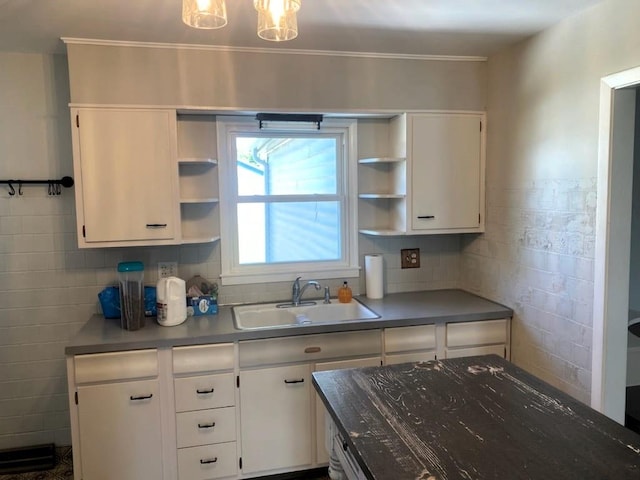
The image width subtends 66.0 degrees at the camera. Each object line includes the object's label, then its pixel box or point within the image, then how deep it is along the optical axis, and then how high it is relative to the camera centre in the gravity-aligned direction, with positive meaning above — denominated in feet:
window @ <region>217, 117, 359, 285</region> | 10.02 +0.11
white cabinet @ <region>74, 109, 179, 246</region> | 8.47 +0.63
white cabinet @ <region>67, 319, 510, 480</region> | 7.90 -3.26
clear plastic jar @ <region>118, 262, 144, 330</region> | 8.46 -1.48
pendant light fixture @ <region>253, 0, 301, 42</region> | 4.53 +1.77
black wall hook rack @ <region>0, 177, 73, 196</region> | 9.20 +0.53
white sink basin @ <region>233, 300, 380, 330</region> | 9.79 -2.15
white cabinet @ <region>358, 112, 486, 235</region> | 9.83 +0.64
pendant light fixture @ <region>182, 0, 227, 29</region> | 4.38 +1.75
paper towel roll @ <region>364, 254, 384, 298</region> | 10.43 -1.48
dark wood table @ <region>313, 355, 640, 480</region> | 4.12 -2.18
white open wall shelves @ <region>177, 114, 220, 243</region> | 9.57 +0.60
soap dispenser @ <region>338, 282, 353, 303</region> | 10.27 -1.86
